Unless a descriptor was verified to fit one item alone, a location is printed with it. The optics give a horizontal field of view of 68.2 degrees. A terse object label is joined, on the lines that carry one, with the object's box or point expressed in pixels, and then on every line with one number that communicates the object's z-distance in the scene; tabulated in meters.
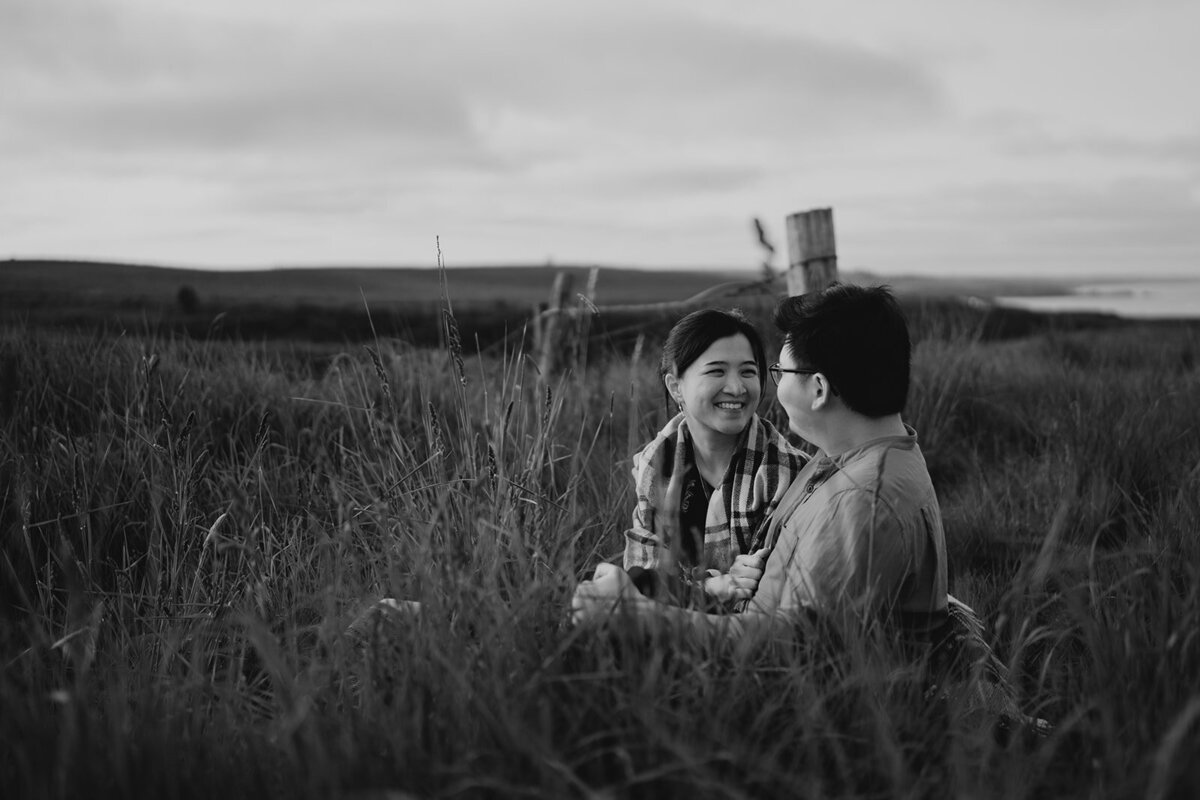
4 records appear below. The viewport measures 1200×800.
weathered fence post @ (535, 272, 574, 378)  6.57
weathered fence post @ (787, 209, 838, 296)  4.86
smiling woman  2.71
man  2.08
